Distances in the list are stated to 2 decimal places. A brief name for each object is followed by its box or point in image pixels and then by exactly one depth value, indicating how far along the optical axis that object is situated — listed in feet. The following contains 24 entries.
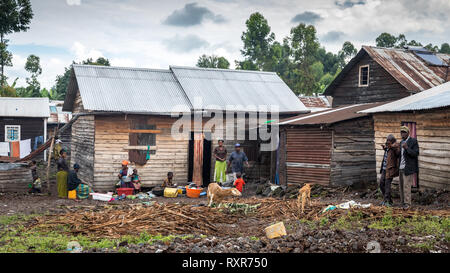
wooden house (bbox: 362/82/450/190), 37.65
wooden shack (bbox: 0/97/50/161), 92.17
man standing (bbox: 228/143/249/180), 50.57
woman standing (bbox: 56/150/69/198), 45.57
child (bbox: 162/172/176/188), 54.12
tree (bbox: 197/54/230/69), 192.95
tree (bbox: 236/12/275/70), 161.17
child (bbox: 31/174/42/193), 49.02
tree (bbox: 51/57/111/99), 156.21
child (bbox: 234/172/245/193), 47.52
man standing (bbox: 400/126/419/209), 32.78
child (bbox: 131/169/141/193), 52.31
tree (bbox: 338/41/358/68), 208.54
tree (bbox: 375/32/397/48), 196.65
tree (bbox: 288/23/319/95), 152.25
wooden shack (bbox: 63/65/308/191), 53.06
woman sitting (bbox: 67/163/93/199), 45.70
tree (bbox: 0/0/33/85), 107.34
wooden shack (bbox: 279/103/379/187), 50.11
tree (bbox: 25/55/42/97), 158.30
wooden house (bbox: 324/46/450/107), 68.78
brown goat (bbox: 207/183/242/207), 38.24
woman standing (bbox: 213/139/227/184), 52.95
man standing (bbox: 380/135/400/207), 34.45
